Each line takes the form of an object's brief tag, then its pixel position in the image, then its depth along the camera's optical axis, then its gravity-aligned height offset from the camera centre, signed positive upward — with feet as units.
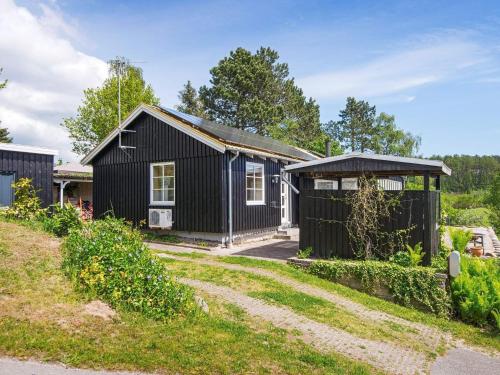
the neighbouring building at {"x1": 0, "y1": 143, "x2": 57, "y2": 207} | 41.60 +3.09
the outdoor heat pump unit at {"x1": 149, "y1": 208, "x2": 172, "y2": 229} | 45.93 -2.74
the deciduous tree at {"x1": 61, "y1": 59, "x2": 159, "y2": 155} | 116.37 +28.53
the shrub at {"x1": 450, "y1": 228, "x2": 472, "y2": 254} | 38.44 -4.68
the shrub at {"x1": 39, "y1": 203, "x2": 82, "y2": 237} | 28.22 -1.84
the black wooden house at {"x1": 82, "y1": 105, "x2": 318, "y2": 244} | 43.29 +2.24
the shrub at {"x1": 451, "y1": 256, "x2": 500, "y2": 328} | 26.68 -7.35
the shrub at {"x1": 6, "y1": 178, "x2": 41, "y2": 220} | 36.04 -0.58
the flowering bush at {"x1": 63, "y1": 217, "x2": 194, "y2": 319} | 18.25 -4.03
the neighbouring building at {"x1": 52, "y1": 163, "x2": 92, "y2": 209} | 73.67 +1.78
